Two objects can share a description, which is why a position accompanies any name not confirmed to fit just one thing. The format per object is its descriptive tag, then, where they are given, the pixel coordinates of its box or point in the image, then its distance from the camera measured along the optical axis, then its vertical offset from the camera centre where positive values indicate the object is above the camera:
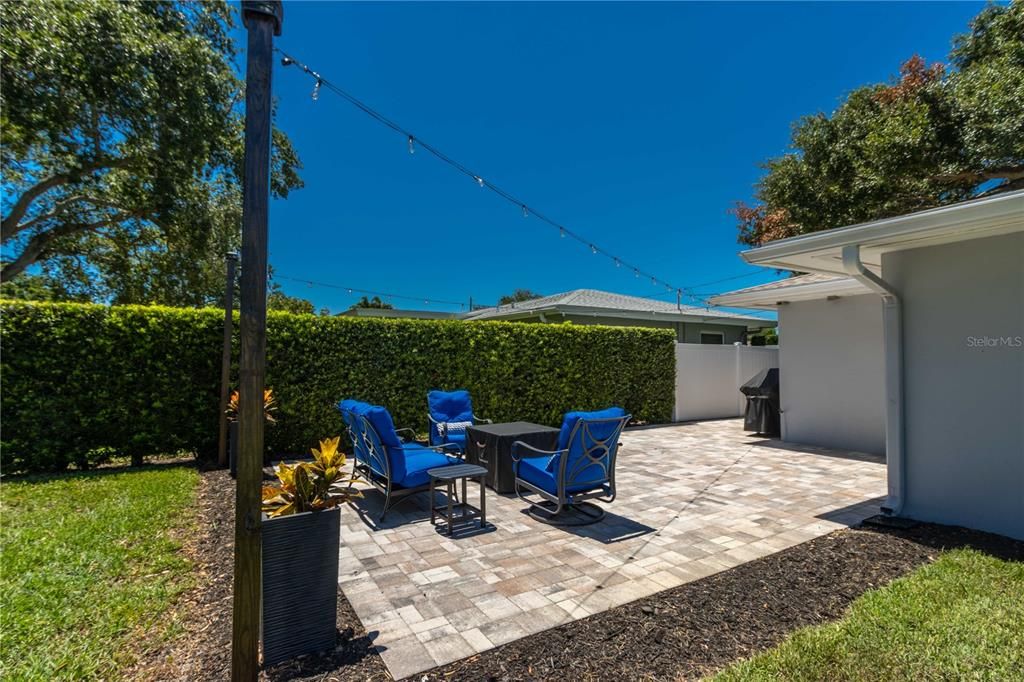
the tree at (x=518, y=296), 49.50 +6.50
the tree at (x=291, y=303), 32.16 +3.94
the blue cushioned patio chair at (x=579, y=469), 4.42 -1.15
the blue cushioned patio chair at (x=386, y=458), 4.52 -1.11
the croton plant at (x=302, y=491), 2.62 -0.78
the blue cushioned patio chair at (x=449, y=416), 7.25 -0.98
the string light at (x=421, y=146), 5.49 +3.18
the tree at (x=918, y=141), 8.52 +4.47
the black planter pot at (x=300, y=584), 2.39 -1.21
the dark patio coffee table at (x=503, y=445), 5.67 -1.12
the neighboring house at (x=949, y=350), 4.20 +0.08
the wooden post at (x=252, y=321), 2.03 +0.15
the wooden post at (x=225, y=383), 6.71 -0.41
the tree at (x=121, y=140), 6.91 +3.86
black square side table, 4.38 -1.45
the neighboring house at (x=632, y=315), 14.89 +1.41
